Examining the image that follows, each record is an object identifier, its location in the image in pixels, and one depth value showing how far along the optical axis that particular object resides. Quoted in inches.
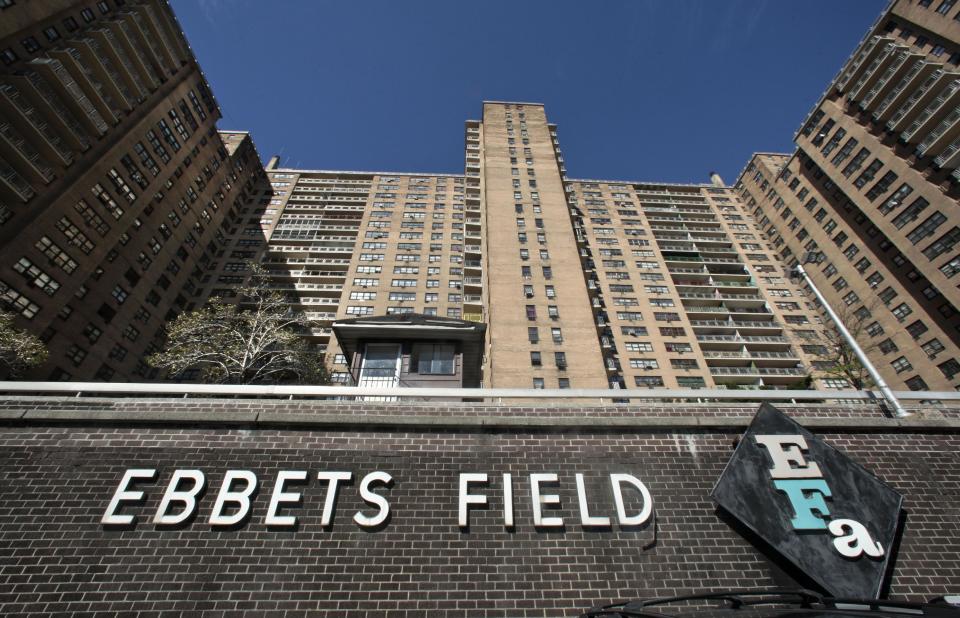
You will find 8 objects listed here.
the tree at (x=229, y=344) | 905.5
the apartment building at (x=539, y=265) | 1592.0
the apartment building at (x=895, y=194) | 1473.9
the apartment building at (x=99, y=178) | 1226.6
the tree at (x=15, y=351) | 852.6
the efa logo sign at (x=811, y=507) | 269.9
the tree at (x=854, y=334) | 1526.8
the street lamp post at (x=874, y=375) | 359.9
